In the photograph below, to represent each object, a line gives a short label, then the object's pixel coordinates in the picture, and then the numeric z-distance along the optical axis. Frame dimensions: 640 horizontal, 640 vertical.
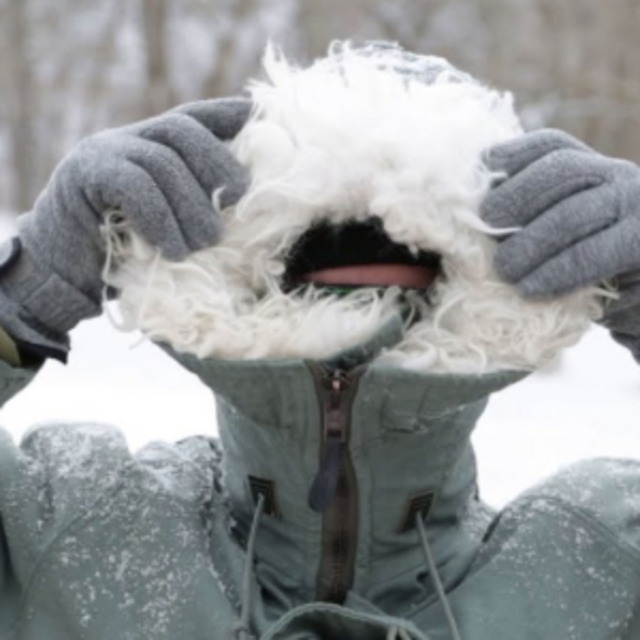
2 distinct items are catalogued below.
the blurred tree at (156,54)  16.36
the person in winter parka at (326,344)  1.89
